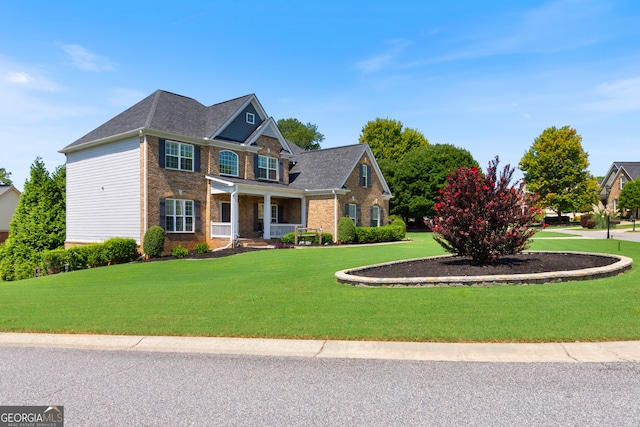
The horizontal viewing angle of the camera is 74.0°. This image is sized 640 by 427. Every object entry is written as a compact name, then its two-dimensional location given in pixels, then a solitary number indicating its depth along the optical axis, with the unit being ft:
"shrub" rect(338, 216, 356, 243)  90.43
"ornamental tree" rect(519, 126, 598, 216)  171.22
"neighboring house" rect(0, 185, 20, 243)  147.33
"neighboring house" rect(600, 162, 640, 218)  193.75
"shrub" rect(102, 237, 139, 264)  68.74
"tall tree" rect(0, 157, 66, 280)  88.12
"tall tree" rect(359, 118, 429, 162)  200.03
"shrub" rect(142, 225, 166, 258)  71.05
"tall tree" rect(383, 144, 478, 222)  148.97
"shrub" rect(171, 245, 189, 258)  72.90
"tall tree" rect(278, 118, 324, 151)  229.25
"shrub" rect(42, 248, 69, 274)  66.03
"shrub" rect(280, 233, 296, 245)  84.48
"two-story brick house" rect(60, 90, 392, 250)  75.92
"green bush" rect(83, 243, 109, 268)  66.90
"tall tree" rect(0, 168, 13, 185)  232.12
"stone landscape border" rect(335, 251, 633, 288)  31.99
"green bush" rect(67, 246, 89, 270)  66.39
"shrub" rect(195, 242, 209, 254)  76.07
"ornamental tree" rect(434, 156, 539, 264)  36.84
